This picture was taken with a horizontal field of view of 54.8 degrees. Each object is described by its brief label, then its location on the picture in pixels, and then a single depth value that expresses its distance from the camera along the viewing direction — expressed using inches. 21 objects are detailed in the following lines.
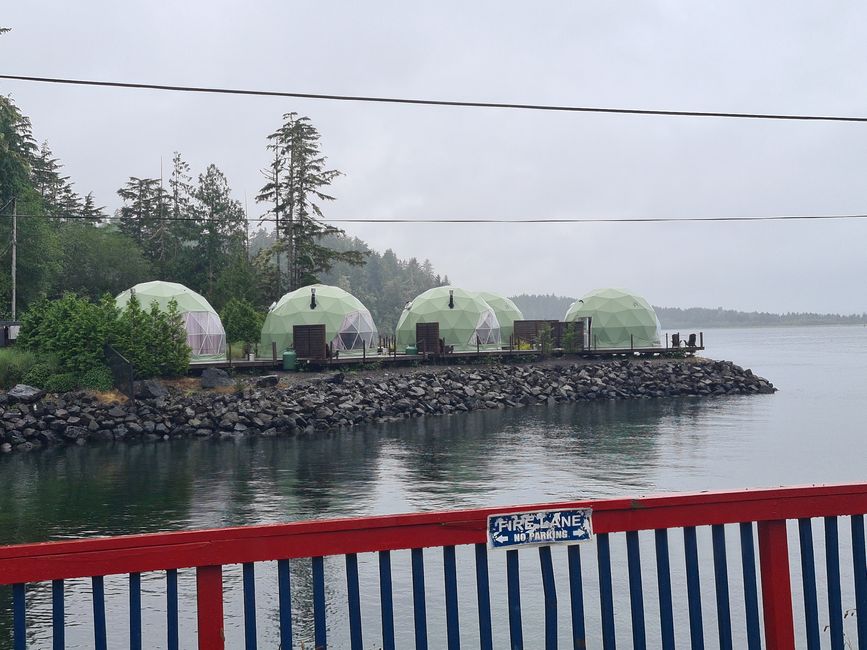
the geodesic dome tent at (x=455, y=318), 2231.2
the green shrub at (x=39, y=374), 1390.3
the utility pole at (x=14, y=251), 2243.1
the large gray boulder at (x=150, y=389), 1429.6
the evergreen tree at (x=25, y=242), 2153.1
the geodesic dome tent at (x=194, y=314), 1851.6
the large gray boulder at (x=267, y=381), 1573.6
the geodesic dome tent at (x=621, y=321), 2439.7
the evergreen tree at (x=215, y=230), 2893.7
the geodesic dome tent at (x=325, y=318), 1958.7
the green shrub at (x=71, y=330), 1438.2
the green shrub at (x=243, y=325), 2143.2
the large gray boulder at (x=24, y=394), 1323.8
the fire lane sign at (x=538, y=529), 165.5
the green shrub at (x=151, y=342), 1480.1
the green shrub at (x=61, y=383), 1387.8
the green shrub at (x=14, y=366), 1389.0
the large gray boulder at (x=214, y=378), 1534.2
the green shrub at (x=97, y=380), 1412.4
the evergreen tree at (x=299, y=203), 2829.7
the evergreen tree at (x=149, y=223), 3137.3
